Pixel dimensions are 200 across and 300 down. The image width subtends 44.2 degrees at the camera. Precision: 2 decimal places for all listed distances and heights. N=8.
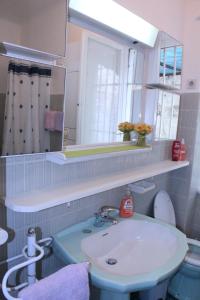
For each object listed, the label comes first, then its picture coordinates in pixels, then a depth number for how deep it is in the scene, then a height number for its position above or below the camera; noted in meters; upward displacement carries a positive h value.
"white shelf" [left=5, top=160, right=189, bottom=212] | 0.97 -0.35
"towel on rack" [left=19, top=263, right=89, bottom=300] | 0.79 -0.58
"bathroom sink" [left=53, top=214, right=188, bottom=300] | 0.95 -0.63
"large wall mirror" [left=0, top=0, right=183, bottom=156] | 0.95 +0.18
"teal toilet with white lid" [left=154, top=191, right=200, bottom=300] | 1.74 -1.14
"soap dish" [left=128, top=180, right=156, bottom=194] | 1.64 -0.45
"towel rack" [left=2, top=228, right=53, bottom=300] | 0.98 -0.56
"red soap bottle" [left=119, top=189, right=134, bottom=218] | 1.50 -0.54
